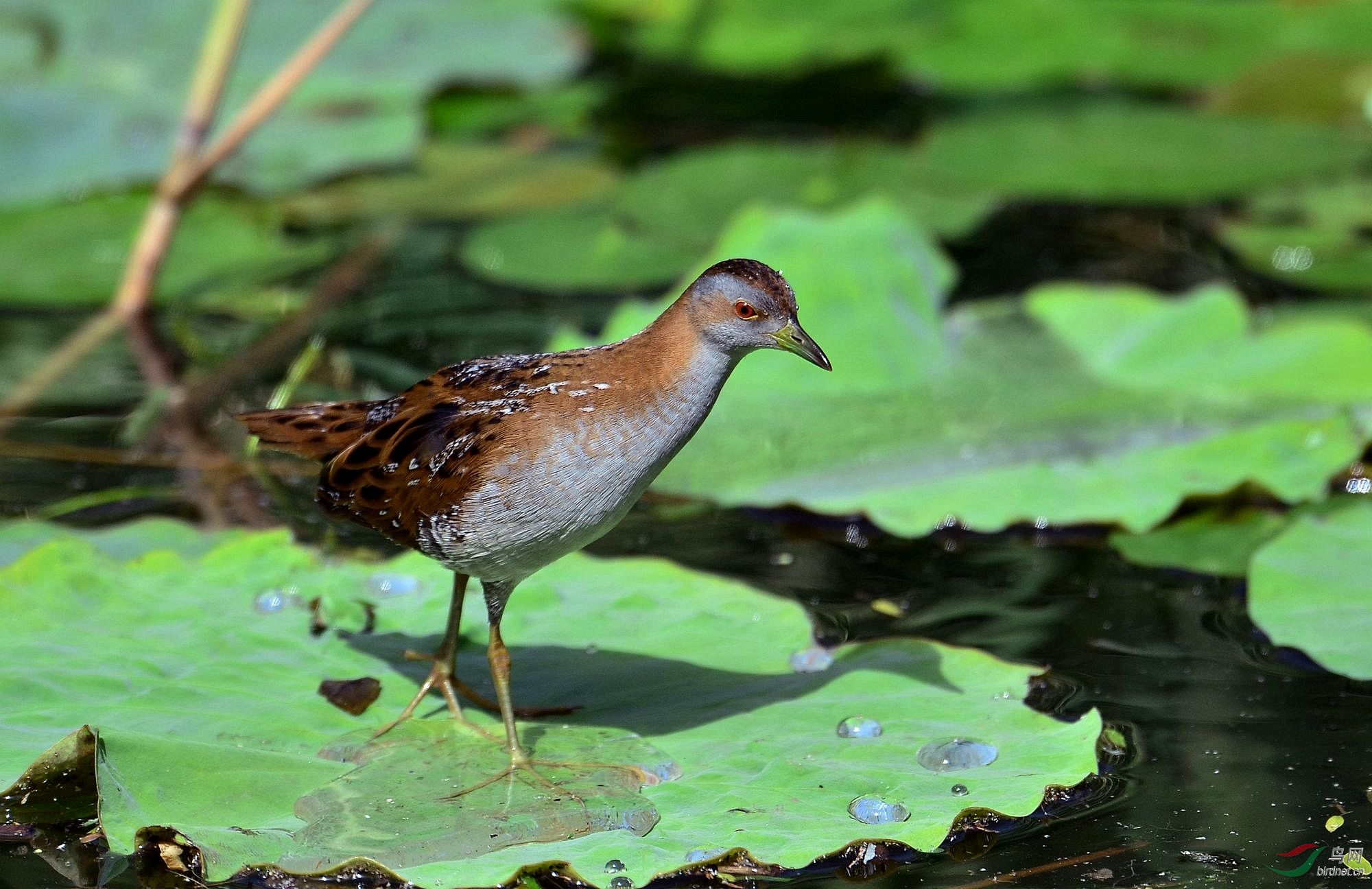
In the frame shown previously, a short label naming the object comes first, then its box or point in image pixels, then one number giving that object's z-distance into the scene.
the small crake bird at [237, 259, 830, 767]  7.63
